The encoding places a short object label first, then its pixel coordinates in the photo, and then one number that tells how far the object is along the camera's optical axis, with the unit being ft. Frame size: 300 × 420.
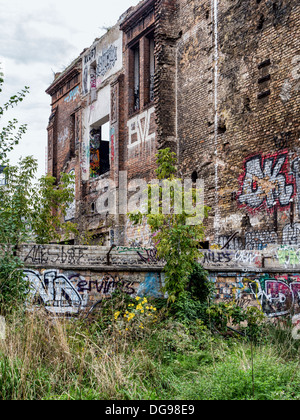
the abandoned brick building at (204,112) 41.37
